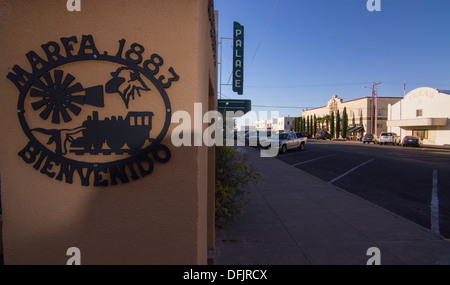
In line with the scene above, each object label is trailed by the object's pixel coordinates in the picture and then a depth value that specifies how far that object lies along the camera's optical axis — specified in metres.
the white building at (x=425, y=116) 31.00
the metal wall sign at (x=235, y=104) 18.28
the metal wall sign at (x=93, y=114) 1.73
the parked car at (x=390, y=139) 31.11
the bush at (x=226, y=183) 4.11
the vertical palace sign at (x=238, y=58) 15.79
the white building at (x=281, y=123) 94.75
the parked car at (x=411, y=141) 28.23
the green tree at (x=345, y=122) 50.38
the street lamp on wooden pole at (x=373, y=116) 46.24
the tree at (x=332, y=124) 54.31
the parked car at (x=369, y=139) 36.12
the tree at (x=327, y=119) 58.50
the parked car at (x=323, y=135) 54.62
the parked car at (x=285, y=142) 18.67
